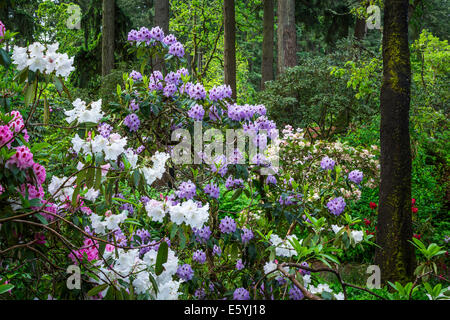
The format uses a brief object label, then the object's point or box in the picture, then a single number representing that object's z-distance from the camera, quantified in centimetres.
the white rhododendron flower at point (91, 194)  222
